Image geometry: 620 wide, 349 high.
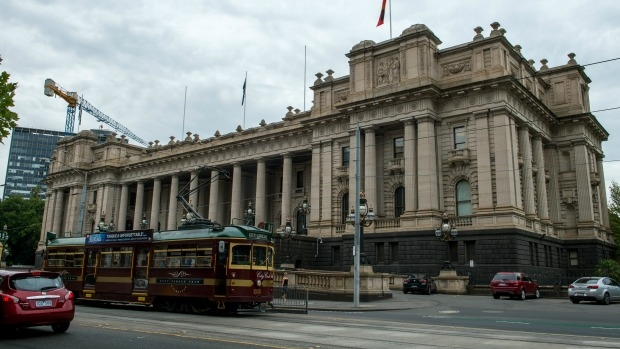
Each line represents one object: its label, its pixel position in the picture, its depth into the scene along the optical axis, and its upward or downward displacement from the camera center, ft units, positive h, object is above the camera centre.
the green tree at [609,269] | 142.10 +4.79
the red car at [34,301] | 40.68 -1.85
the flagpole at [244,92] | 207.41 +72.21
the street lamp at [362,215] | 90.54 +11.61
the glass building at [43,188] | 613.52 +106.81
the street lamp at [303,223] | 176.31 +19.78
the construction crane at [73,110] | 357.10 +133.43
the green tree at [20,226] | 288.14 +26.26
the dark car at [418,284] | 114.01 -0.09
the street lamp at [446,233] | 115.65 +11.16
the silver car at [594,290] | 92.32 -0.58
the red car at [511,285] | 101.45 +0.05
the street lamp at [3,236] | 155.56 +11.68
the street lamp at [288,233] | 122.18 +10.95
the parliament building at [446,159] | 130.82 +34.85
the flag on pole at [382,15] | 138.00 +68.03
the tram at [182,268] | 65.00 +1.46
